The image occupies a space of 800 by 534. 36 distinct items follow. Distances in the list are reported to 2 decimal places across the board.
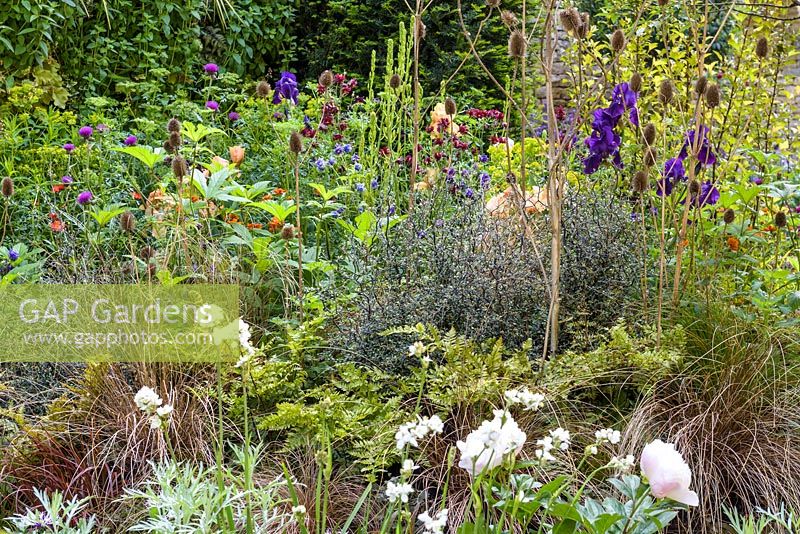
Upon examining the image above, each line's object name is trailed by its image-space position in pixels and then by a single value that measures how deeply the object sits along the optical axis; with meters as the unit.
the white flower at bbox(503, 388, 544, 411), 1.39
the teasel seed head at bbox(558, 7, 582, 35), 2.41
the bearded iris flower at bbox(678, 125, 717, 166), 2.69
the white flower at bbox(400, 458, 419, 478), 1.31
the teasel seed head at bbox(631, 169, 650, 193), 2.55
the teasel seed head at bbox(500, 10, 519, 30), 2.55
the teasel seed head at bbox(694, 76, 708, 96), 2.40
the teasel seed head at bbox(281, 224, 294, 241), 2.88
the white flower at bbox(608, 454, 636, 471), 1.37
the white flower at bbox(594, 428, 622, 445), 1.38
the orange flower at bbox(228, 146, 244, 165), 3.91
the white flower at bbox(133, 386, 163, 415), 1.41
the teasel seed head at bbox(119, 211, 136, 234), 2.52
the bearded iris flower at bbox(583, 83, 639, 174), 2.84
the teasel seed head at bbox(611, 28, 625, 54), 2.38
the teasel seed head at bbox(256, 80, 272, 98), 3.47
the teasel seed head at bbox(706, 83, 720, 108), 2.39
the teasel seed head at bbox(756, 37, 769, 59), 2.67
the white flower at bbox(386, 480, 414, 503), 1.31
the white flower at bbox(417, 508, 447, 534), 1.29
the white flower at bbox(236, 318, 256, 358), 1.46
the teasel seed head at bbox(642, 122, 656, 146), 2.52
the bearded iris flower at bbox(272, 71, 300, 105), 4.06
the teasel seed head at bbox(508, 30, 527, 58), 2.42
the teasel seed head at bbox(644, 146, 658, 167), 2.43
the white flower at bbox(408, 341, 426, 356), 1.46
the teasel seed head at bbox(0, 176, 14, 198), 3.16
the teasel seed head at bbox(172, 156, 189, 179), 2.69
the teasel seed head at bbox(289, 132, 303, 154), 2.65
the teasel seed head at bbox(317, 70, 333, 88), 3.44
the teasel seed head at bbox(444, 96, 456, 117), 3.38
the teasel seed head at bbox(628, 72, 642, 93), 2.67
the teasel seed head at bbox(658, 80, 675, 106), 2.42
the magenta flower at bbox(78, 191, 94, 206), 3.38
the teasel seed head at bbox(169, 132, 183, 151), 2.83
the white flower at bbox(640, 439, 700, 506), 1.34
